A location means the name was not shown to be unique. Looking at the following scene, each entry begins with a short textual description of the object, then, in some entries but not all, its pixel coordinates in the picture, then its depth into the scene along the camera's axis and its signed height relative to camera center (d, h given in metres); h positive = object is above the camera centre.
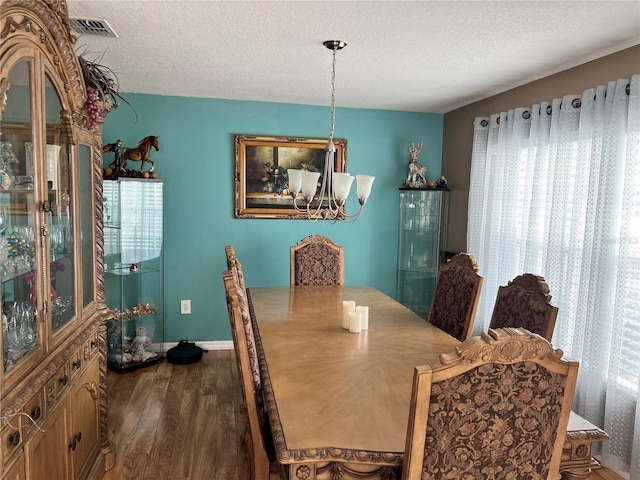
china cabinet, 1.44 -0.21
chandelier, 2.47 +0.15
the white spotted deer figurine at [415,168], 4.42 +0.41
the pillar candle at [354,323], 2.42 -0.61
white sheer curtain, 2.48 -0.10
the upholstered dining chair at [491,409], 1.13 -0.51
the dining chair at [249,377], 1.72 -0.67
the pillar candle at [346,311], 2.47 -0.57
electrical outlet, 4.27 -0.97
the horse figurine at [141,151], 3.80 +0.42
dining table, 1.35 -0.68
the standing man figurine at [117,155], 3.75 +0.38
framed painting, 4.23 +0.36
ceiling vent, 2.27 +0.90
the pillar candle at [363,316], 2.46 -0.58
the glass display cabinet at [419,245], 4.45 -0.35
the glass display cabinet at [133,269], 3.79 -0.58
